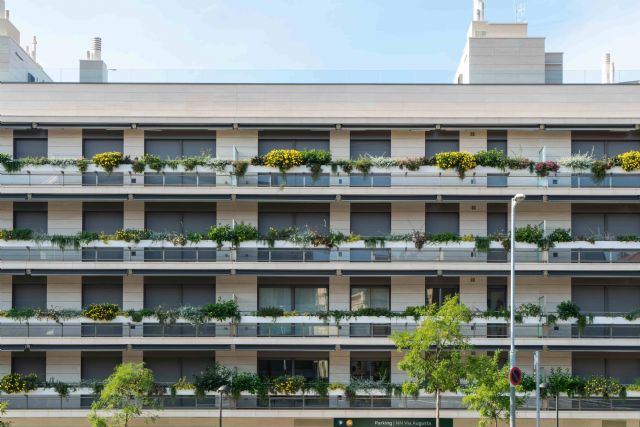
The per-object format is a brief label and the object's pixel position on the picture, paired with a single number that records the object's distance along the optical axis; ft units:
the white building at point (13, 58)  127.85
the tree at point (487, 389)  96.94
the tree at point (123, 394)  101.09
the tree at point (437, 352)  99.45
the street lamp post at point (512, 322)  87.20
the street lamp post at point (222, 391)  102.01
